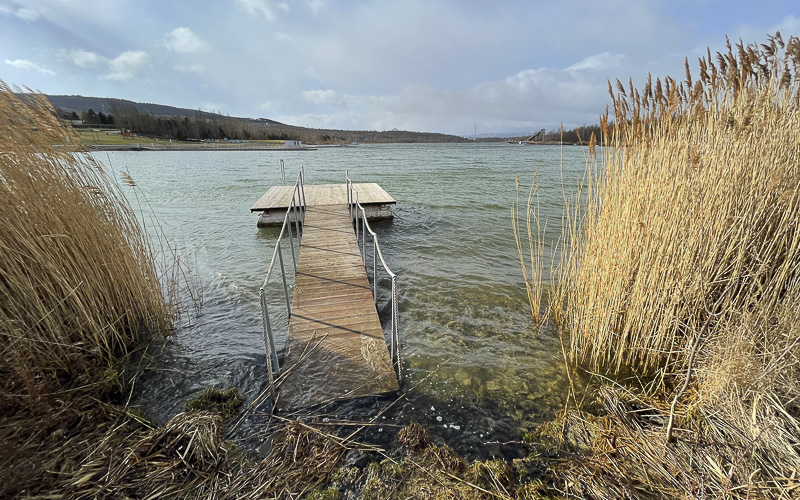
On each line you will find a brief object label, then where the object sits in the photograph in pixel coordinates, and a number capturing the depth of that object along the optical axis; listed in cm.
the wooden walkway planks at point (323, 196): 1062
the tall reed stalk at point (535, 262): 504
